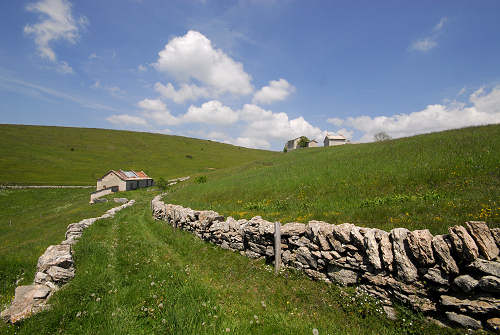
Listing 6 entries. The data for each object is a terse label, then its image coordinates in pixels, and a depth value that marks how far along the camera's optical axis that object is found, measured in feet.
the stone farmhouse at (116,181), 192.44
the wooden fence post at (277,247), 29.04
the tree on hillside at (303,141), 289.66
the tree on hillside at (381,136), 282.15
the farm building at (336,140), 248.11
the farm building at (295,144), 288.10
